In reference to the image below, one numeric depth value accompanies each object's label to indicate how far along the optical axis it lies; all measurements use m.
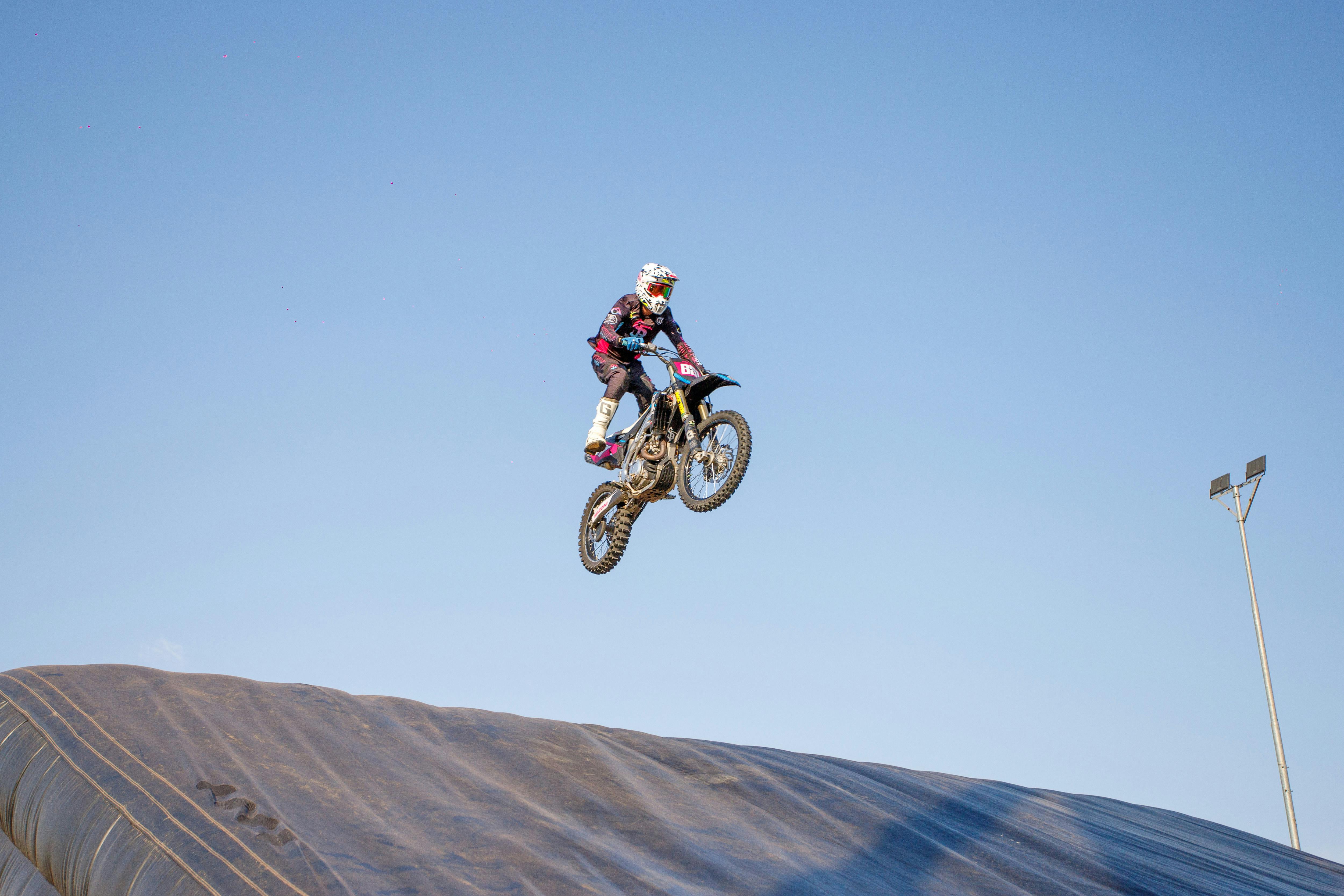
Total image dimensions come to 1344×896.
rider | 10.31
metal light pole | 18.61
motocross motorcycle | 9.63
